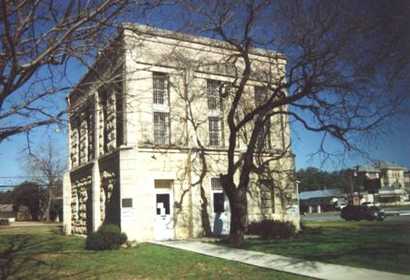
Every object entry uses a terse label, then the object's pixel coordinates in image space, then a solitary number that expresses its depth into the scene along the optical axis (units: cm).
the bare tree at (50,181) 7418
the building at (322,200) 8706
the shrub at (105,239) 1919
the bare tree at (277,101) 1786
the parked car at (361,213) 4219
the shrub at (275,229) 2220
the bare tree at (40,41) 760
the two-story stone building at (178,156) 2278
